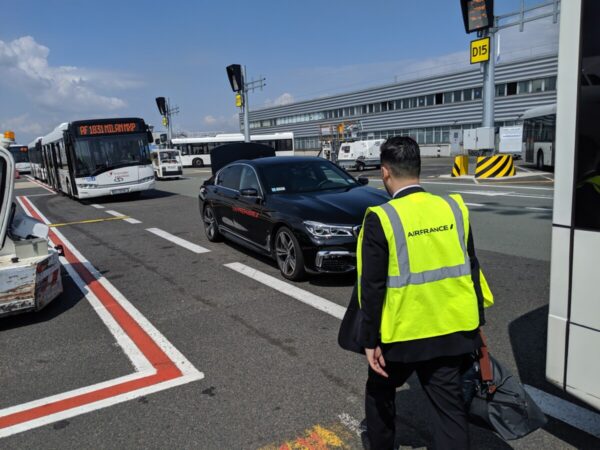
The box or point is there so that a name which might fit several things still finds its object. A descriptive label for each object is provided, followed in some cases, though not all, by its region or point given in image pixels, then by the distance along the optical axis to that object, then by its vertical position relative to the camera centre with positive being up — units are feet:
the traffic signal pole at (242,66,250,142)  117.68 +8.13
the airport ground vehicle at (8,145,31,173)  152.76 +0.05
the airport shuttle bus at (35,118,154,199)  55.16 -0.50
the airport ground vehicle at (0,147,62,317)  15.35 -3.47
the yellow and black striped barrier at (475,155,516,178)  69.26 -5.55
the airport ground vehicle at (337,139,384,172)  103.14 -4.09
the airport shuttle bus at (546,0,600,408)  7.33 -1.28
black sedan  18.75 -2.98
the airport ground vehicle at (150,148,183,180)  104.53 -3.39
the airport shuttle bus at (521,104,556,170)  75.05 -1.67
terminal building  158.40 +11.25
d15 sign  67.01 +10.97
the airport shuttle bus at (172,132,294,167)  157.38 +0.15
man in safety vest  6.89 -2.27
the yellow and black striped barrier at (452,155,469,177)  75.36 -5.67
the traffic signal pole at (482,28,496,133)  68.23 +5.66
